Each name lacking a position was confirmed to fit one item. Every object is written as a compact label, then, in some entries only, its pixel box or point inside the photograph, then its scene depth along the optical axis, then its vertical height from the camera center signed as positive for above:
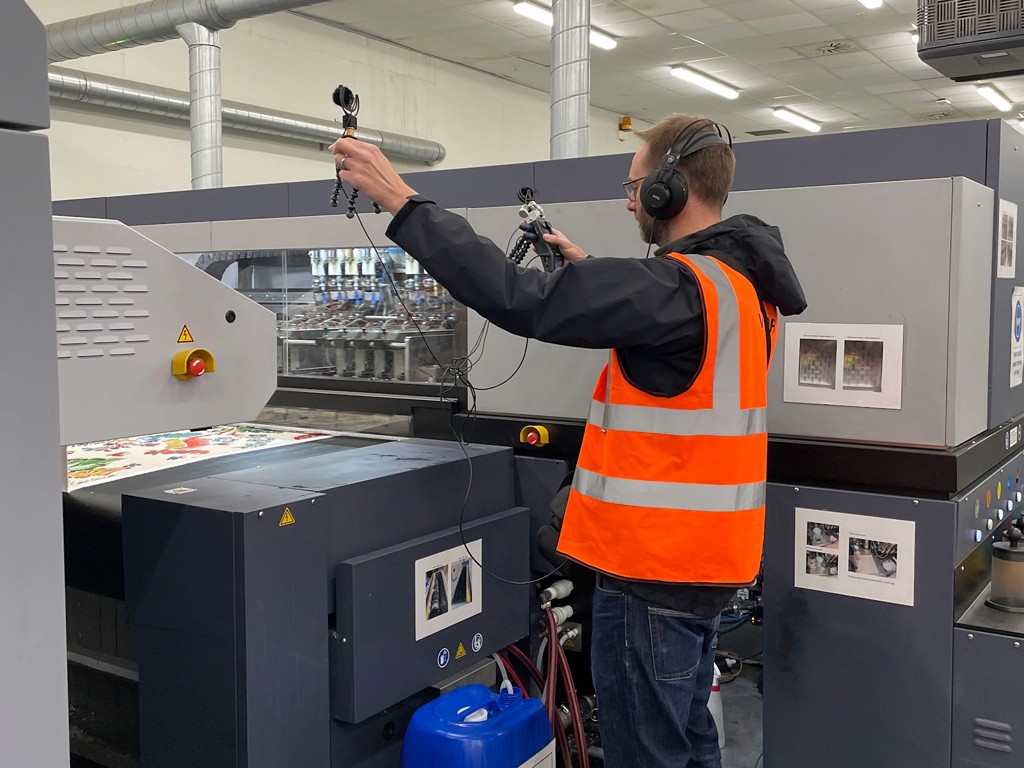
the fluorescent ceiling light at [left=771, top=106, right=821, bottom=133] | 10.44 +2.50
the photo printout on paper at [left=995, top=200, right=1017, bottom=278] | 2.10 +0.21
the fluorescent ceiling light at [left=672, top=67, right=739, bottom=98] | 8.69 +2.44
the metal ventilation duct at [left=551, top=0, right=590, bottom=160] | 4.07 +1.12
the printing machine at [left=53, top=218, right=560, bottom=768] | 1.43 -0.44
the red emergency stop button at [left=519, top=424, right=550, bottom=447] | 2.34 -0.27
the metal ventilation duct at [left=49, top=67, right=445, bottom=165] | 5.39 +1.49
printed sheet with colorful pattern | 2.16 -0.32
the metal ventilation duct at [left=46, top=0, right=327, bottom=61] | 4.93 +1.69
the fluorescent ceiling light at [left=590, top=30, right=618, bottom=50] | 7.39 +2.37
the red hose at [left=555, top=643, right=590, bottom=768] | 2.25 -0.94
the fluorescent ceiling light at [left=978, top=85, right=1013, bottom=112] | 8.87 +2.36
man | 1.45 -0.12
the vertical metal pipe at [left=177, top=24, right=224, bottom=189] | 5.11 +1.24
